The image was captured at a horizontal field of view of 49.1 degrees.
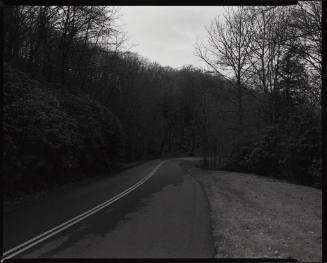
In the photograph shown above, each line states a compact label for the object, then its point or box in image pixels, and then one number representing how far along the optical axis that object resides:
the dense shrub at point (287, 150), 20.89
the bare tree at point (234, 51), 29.73
